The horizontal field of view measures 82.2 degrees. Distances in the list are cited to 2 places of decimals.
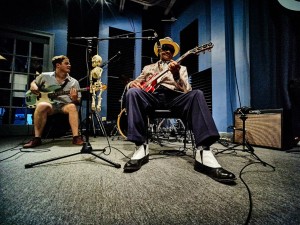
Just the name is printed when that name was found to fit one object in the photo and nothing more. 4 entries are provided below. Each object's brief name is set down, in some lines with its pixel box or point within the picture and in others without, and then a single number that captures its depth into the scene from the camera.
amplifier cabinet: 2.46
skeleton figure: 3.39
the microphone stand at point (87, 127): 1.55
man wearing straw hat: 1.23
